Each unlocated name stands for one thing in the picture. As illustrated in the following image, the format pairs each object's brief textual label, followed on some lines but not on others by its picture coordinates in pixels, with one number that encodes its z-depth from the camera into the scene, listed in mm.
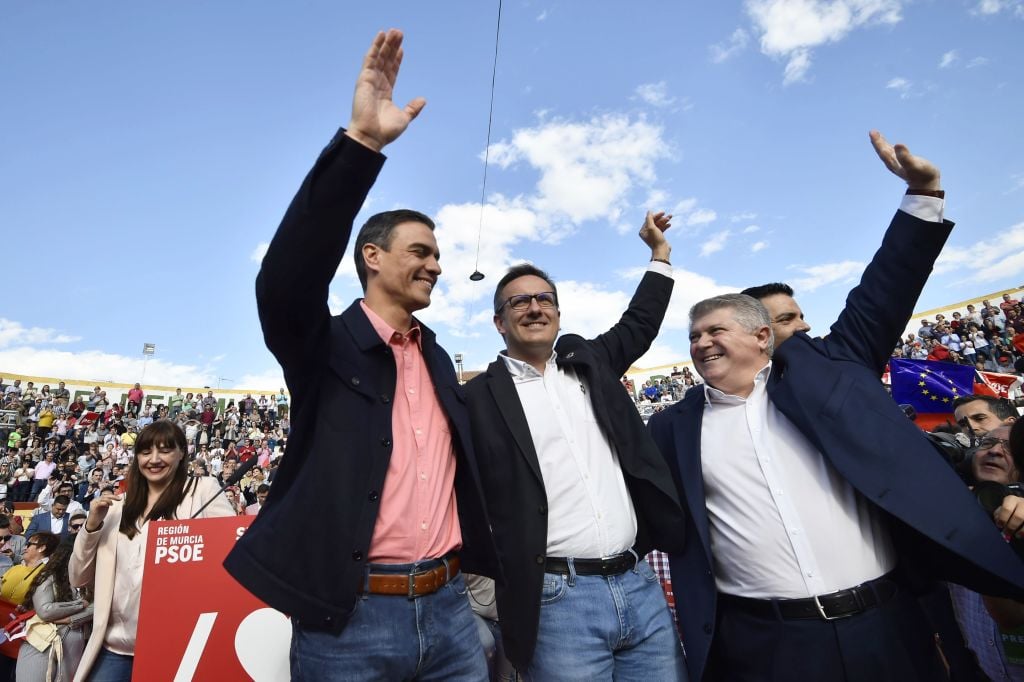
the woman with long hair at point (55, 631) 3855
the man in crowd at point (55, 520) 9766
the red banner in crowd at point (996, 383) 8070
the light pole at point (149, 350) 33875
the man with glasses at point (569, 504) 2010
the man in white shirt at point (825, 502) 1889
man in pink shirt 1470
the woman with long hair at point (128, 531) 2838
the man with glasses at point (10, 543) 7711
